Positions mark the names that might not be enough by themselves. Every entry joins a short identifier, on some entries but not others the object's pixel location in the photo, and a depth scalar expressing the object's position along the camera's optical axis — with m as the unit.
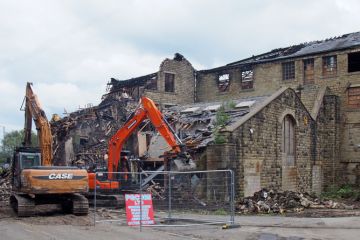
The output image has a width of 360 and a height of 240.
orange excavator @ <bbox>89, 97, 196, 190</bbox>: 21.19
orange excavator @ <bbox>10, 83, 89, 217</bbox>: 16.91
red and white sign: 13.81
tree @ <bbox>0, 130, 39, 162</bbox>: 83.09
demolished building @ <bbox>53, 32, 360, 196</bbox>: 23.73
